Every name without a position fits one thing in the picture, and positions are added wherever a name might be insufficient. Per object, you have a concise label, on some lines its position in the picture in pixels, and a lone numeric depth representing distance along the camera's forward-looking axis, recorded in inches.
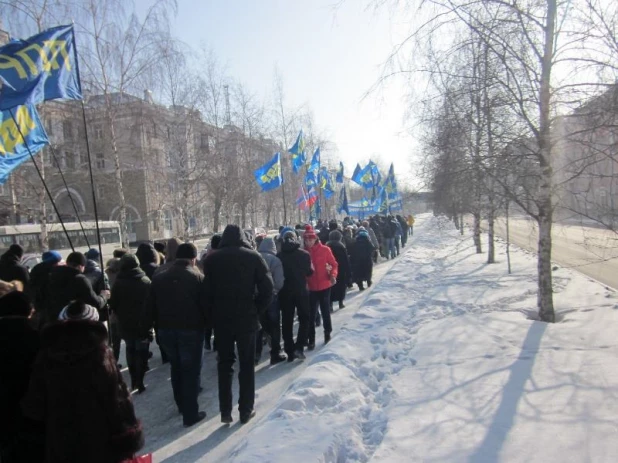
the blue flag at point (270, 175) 598.6
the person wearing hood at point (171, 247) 276.4
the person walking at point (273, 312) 247.1
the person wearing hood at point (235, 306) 175.2
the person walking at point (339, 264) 397.7
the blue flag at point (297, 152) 741.9
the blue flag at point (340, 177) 1177.8
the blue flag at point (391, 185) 1282.2
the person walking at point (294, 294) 258.1
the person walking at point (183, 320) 177.2
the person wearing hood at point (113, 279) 253.3
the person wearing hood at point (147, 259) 257.9
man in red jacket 286.2
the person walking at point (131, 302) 218.8
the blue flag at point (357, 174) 1058.7
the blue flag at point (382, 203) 1240.8
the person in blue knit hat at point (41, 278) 217.0
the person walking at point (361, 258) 487.2
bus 830.8
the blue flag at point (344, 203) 1005.4
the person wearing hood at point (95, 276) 249.3
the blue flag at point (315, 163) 868.3
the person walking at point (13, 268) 242.7
